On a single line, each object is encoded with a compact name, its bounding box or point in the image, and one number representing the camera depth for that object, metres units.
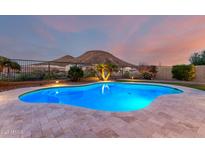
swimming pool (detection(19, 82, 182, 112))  4.34
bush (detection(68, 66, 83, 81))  9.52
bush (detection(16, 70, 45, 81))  7.53
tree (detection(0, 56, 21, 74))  6.36
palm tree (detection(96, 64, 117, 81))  10.66
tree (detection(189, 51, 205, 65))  18.94
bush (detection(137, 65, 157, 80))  11.84
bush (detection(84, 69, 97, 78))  11.48
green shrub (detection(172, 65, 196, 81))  10.38
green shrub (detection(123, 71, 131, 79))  13.56
